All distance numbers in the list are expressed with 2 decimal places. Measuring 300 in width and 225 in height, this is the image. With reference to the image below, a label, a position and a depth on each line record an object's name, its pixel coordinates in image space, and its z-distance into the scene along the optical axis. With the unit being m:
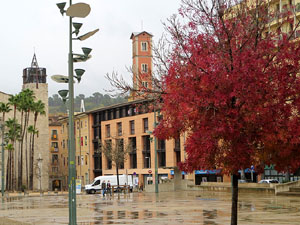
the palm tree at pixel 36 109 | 84.70
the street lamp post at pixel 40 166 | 90.74
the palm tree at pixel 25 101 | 83.06
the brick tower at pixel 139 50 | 94.75
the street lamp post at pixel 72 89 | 17.61
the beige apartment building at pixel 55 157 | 107.79
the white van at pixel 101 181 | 68.25
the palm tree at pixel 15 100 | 83.06
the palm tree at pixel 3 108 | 80.75
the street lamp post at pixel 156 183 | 53.09
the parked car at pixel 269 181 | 60.88
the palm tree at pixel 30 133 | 85.49
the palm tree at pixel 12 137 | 84.94
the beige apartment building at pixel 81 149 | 101.53
